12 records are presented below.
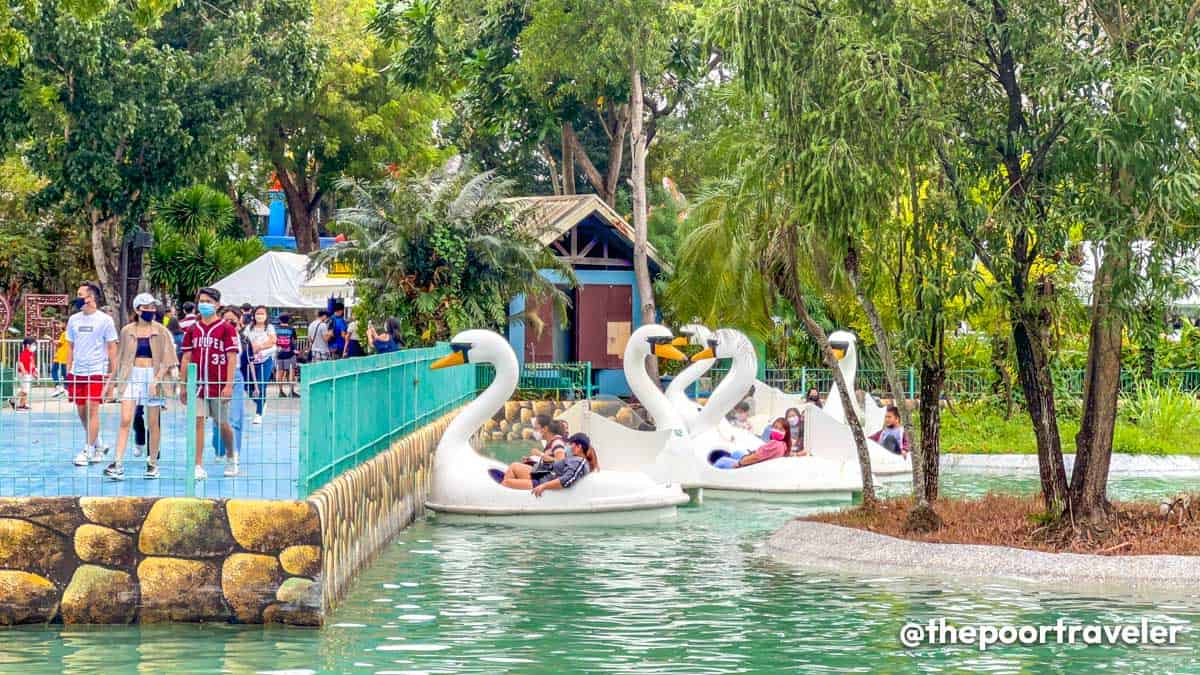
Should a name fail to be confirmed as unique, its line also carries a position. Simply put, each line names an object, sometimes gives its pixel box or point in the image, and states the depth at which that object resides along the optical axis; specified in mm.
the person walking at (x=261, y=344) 24678
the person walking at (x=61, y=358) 25659
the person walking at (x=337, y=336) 30078
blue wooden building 38344
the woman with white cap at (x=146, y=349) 17453
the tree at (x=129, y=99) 33625
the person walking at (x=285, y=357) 31281
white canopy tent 36281
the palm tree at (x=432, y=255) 32375
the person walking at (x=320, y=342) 30391
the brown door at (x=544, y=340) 38959
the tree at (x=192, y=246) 43000
